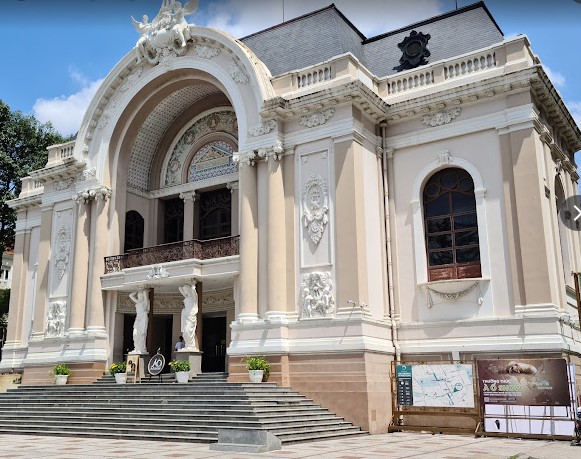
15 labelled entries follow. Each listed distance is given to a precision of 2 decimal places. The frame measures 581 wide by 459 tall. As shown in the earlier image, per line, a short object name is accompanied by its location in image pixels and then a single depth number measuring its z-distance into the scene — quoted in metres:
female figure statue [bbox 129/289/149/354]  22.77
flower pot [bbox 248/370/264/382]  18.83
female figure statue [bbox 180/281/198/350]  21.62
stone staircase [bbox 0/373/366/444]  15.84
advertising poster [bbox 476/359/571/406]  15.69
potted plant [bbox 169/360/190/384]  20.27
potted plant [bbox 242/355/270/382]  18.84
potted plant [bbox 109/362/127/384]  21.59
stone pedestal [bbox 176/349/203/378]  21.11
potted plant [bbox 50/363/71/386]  22.73
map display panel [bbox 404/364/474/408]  16.83
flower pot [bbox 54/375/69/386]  22.69
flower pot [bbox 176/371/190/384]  20.25
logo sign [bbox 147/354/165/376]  20.55
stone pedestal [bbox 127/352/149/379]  21.86
